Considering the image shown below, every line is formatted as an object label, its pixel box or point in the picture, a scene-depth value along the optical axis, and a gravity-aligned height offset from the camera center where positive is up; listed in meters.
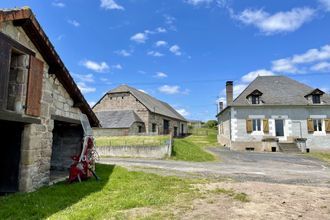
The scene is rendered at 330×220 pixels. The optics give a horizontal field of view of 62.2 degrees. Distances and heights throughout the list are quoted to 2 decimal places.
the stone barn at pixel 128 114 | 30.57 +3.01
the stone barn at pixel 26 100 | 6.46 +1.01
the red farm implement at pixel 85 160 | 8.92 -0.77
